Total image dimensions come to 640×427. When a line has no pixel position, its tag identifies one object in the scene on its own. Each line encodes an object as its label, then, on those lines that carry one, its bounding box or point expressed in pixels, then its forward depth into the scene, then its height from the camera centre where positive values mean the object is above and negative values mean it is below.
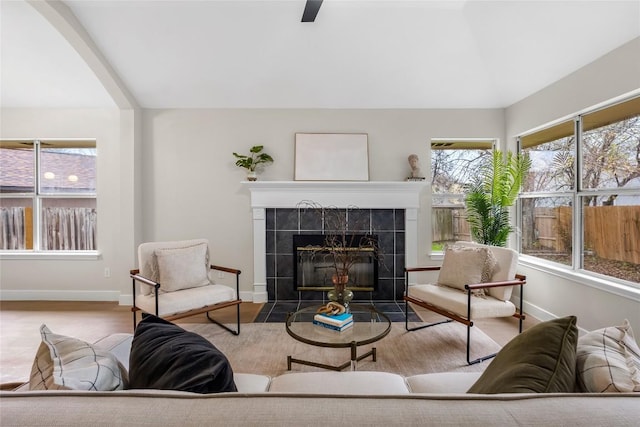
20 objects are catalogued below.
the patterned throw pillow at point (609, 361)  0.85 -0.43
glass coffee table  2.08 -0.81
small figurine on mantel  4.09 +0.56
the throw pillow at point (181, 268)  3.02 -0.51
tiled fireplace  4.10 -0.17
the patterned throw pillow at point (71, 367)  0.87 -0.43
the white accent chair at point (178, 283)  2.82 -0.64
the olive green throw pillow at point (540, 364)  0.89 -0.45
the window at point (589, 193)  2.60 +0.18
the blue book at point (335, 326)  2.25 -0.79
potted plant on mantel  4.02 +0.70
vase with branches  4.11 -0.20
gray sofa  0.63 -0.40
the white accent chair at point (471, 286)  2.64 -0.66
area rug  2.49 -1.17
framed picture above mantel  4.15 +0.74
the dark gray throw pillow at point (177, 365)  0.95 -0.47
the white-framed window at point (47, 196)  4.30 +0.27
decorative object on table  2.35 -0.70
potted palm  3.65 +0.16
